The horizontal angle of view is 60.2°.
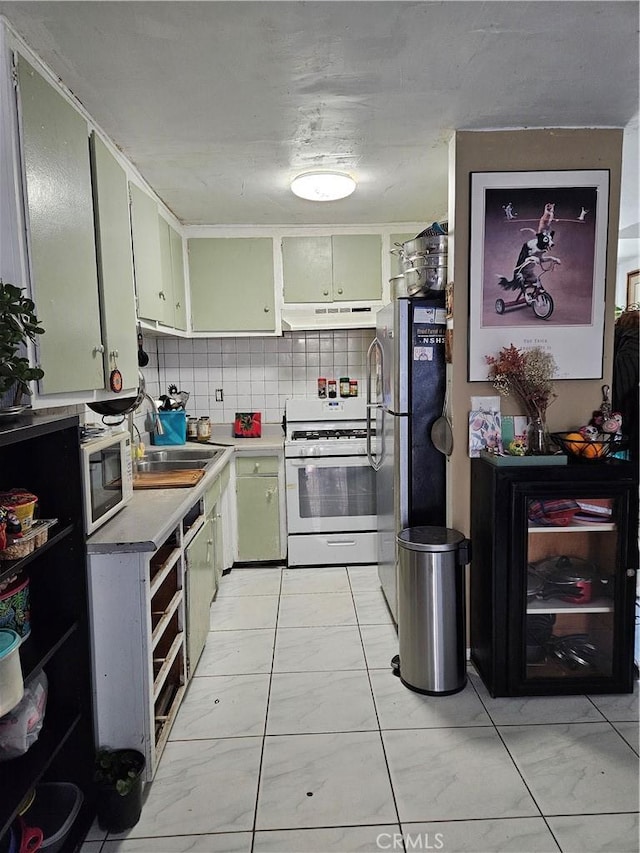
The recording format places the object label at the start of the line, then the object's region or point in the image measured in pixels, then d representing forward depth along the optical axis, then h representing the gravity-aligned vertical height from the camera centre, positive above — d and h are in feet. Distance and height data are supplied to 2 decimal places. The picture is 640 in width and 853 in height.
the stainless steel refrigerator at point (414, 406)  8.52 -0.41
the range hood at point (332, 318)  12.26 +1.39
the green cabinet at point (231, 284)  12.55 +2.23
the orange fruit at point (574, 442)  7.53 -0.88
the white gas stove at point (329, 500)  12.18 -2.64
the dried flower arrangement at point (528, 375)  7.75 +0.05
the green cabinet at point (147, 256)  8.76 +2.12
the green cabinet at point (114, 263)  6.63 +1.55
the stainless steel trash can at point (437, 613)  7.63 -3.24
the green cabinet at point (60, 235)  5.07 +1.49
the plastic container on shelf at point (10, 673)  4.02 -2.14
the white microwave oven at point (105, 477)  5.79 -1.10
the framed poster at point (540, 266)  7.86 +1.62
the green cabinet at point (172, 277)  10.58 +2.14
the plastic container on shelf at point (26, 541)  4.31 -1.27
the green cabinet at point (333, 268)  12.66 +2.59
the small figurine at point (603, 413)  7.88 -0.51
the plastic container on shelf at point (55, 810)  5.01 -4.08
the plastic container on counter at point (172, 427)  12.32 -1.00
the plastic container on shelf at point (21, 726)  4.51 -2.82
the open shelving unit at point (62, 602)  5.25 -2.17
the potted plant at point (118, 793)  5.39 -3.99
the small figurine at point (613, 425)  7.65 -0.67
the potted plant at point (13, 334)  4.12 +0.38
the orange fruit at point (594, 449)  7.49 -0.97
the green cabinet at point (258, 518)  12.28 -3.03
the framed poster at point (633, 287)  15.75 +2.62
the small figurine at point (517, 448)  7.68 -0.97
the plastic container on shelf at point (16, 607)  4.56 -1.87
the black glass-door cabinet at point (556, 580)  7.29 -2.78
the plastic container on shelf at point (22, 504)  4.49 -0.98
